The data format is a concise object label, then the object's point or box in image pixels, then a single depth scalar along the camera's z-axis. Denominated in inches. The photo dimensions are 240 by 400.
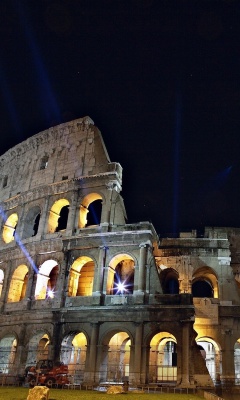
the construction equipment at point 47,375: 788.6
